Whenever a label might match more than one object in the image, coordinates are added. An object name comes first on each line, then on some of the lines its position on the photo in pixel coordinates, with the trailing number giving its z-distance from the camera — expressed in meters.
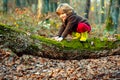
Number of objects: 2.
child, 6.59
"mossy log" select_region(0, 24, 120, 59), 5.66
